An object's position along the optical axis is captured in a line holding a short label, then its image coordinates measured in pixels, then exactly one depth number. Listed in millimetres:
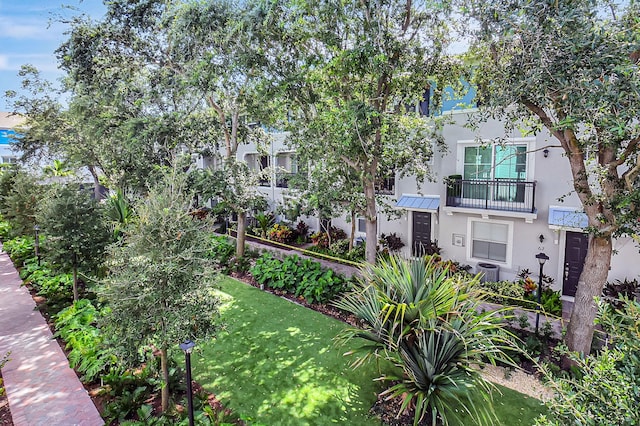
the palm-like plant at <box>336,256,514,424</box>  5402
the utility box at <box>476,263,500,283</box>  12523
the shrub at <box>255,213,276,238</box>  19422
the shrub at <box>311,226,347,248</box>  16984
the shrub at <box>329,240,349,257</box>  15663
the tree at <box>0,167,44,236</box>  14188
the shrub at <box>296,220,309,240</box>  18680
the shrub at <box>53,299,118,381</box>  6754
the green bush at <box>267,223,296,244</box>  18312
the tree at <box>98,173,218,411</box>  5246
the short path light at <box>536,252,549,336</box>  8680
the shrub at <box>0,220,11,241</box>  19620
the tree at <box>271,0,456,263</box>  8539
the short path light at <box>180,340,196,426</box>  4656
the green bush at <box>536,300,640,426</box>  2291
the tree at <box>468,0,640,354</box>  5234
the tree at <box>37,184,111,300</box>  9219
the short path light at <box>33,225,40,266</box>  13788
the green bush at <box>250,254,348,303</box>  10898
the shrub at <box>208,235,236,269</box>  15072
